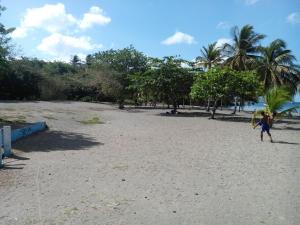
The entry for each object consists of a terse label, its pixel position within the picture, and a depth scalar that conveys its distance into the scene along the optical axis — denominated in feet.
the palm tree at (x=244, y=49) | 86.13
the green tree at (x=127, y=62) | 101.96
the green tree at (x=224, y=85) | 60.64
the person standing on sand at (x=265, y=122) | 33.44
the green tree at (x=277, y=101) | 46.74
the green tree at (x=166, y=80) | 72.86
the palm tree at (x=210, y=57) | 102.61
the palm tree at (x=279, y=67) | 84.03
